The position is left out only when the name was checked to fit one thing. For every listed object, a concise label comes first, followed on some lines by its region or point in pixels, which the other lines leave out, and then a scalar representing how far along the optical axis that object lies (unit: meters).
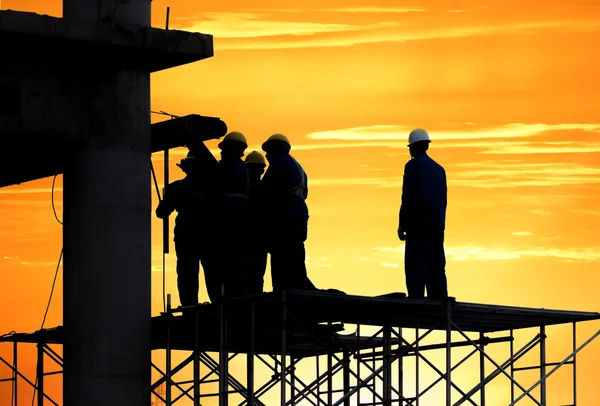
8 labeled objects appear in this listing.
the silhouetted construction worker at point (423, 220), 31.48
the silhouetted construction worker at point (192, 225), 33.22
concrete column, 30.69
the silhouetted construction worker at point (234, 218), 32.78
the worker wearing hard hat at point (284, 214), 32.03
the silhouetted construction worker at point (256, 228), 32.62
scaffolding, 30.77
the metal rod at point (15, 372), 39.34
